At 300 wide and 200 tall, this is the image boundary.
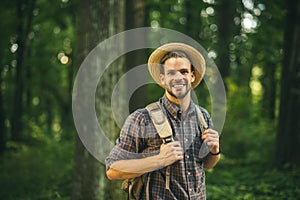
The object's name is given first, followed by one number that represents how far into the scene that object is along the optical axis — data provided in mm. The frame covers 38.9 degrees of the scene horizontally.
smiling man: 2707
